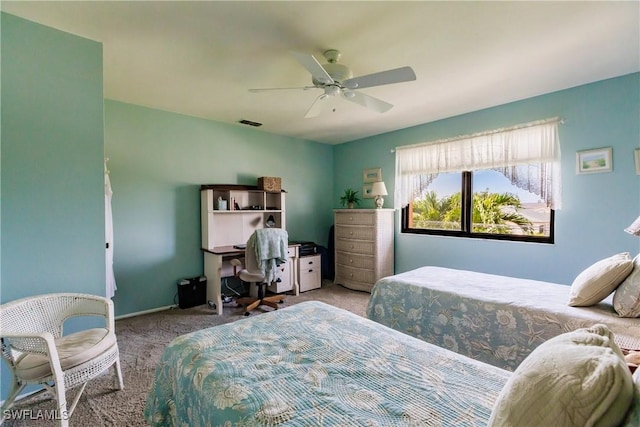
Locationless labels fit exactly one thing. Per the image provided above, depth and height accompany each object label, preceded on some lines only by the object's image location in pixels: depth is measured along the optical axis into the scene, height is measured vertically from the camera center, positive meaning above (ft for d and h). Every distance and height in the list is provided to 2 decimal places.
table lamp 14.85 +1.03
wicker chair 5.03 -2.61
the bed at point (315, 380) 3.09 -2.12
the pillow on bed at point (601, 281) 5.95 -1.46
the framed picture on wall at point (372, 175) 15.83 +2.03
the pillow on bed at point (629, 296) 5.57 -1.66
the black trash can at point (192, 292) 12.03 -3.35
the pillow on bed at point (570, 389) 2.03 -1.33
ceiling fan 6.44 +3.16
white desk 11.85 -2.42
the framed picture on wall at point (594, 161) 9.16 +1.62
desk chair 11.32 -1.87
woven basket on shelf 14.17 +1.39
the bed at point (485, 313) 5.93 -2.32
